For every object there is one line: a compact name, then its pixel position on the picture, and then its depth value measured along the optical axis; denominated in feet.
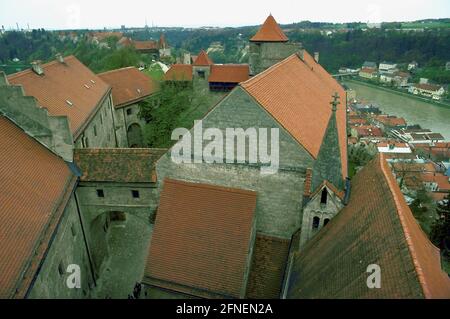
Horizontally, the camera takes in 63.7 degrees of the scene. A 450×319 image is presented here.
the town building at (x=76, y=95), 79.46
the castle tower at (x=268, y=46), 132.05
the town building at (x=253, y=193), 51.29
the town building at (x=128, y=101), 127.13
